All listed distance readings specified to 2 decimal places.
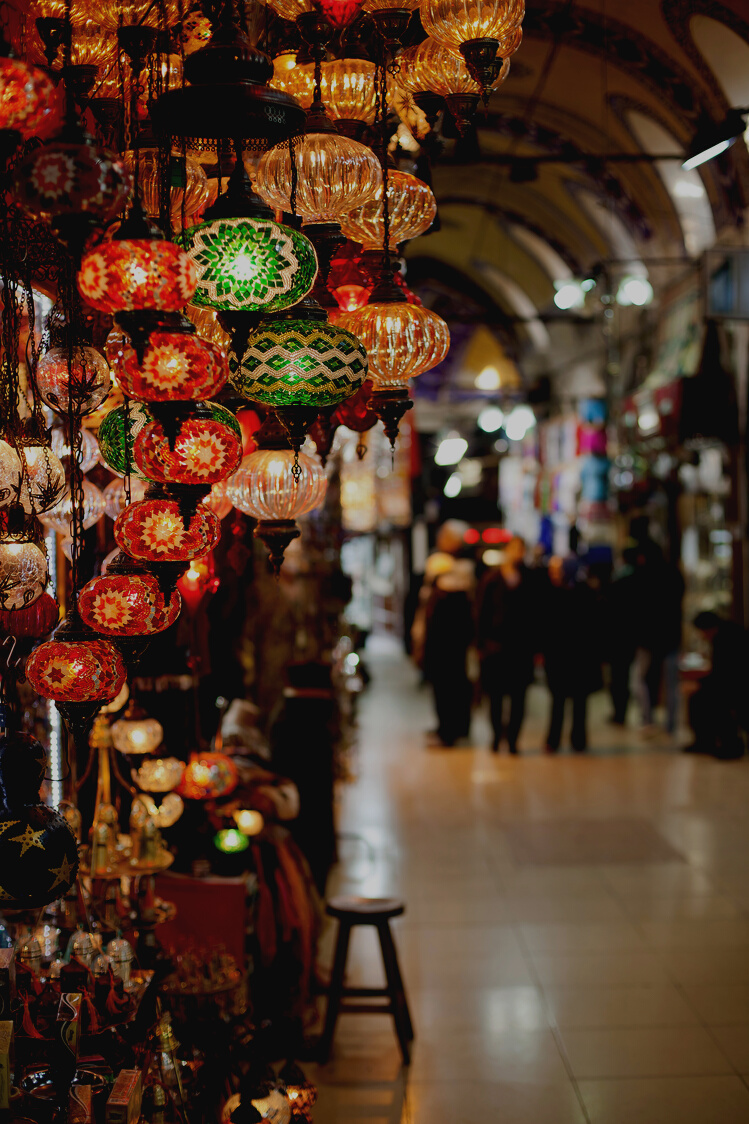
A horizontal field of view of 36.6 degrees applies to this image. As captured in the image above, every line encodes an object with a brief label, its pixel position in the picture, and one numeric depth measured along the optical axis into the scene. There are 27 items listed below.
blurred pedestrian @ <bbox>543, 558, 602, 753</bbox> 8.95
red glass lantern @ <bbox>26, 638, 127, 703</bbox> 2.04
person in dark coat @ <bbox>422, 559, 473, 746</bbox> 9.25
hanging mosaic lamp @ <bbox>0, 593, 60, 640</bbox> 2.25
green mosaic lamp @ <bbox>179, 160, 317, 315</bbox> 1.86
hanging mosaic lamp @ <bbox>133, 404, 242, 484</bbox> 1.94
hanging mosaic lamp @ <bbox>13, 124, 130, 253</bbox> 1.52
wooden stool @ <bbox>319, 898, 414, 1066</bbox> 3.80
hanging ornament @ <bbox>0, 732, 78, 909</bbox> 1.99
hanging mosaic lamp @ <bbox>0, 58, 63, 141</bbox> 1.60
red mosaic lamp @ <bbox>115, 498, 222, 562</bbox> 2.10
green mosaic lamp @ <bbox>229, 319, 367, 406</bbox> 2.05
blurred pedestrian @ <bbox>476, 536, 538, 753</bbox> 8.90
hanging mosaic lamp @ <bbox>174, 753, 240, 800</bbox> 3.66
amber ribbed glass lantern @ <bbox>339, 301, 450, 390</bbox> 2.40
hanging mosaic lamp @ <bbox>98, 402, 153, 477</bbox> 2.20
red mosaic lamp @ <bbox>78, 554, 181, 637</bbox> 2.07
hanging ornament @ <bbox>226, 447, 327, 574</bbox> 2.56
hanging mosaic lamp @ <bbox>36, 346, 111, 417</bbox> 2.28
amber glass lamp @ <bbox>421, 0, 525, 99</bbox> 2.24
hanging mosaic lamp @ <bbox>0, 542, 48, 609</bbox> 2.18
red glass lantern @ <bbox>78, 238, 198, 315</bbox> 1.59
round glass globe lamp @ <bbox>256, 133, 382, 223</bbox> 2.21
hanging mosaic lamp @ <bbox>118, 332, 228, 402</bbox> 1.72
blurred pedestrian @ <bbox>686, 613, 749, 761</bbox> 8.59
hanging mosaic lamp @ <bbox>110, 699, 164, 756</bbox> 3.21
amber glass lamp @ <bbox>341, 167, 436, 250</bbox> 2.54
